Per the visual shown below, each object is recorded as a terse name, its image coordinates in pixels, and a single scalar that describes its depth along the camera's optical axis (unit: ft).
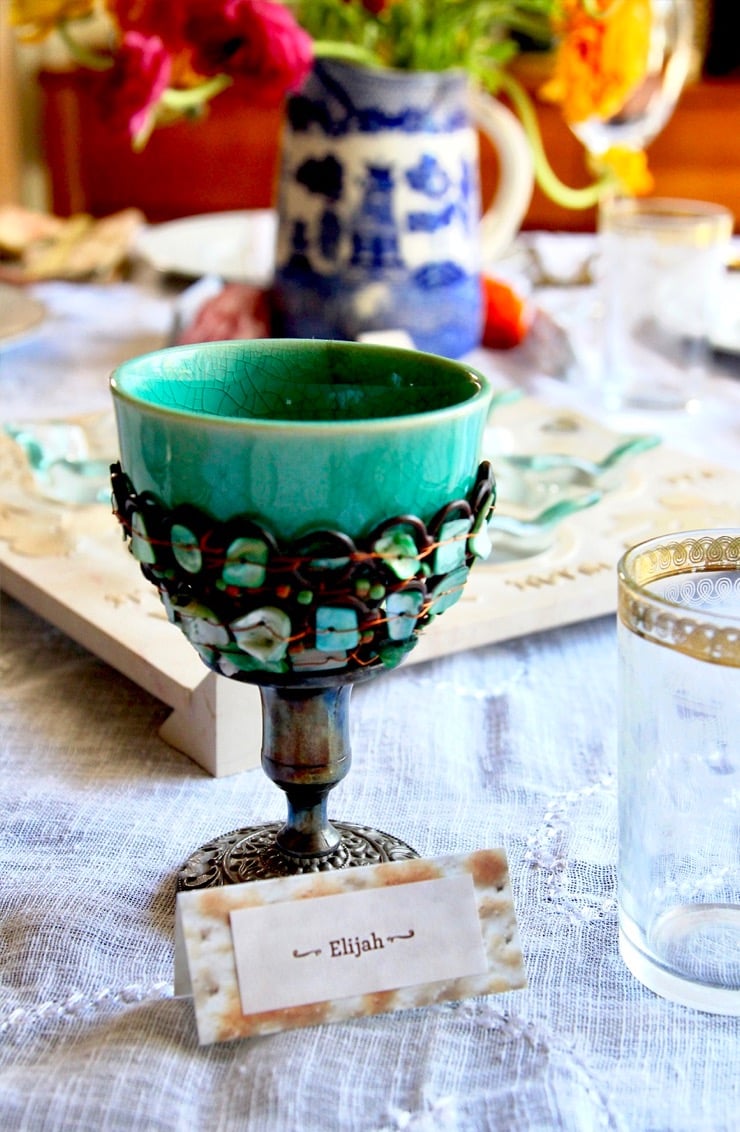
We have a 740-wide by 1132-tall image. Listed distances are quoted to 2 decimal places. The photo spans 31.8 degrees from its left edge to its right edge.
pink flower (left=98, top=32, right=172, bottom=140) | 2.52
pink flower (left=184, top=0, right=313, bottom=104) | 2.47
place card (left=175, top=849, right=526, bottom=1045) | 1.05
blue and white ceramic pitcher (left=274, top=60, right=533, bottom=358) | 2.74
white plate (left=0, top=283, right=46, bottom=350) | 3.14
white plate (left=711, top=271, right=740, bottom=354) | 3.28
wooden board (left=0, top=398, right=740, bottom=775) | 1.54
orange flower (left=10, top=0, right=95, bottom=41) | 2.84
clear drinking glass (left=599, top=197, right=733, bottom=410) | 2.98
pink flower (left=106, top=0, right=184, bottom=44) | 2.54
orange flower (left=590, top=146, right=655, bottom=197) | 3.35
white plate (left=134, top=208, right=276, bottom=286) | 3.71
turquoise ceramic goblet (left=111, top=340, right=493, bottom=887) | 0.99
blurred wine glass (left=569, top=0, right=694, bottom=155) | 3.23
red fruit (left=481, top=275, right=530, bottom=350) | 3.26
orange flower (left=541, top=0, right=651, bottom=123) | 2.80
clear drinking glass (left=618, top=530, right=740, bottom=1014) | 1.09
